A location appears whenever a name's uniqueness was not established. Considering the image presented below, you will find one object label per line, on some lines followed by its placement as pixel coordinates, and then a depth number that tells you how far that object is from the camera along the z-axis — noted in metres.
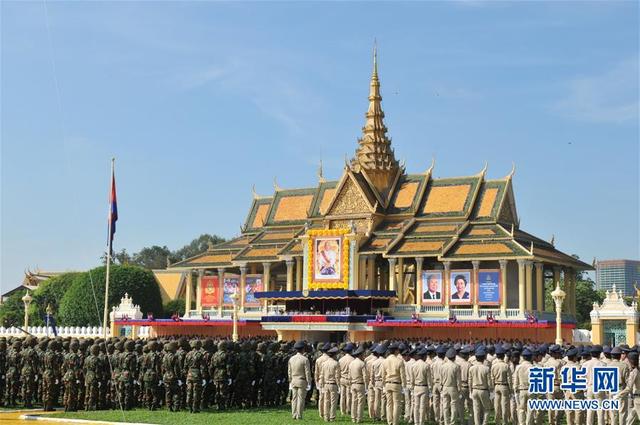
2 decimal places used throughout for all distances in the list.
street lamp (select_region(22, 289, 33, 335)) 39.34
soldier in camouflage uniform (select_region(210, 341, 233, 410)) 18.56
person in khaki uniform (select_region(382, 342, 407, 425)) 16.33
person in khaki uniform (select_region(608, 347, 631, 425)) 14.70
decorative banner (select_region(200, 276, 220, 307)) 54.03
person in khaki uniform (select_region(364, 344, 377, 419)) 17.33
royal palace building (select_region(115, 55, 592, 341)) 44.31
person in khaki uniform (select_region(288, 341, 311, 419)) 17.39
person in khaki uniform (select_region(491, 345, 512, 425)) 15.80
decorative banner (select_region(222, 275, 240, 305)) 53.41
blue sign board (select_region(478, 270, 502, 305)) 44.22
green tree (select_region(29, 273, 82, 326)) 66.81
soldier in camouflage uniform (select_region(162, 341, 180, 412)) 18.64
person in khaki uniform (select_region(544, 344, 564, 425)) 15.83
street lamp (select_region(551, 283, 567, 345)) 31.38
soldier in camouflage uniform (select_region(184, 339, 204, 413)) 18.39
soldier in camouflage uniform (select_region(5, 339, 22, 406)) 20.22
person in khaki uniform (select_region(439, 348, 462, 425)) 15.72
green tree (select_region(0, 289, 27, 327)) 64.44
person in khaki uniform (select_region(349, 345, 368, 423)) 17.02
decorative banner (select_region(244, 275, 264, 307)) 52.51
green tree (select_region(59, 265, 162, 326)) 58.50
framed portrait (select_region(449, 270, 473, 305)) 45.12
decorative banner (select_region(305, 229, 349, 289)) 48.62
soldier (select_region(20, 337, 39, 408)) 19.92
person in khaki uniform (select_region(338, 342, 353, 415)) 17.73
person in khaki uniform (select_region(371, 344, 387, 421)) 17.08
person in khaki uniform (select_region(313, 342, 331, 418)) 17.56
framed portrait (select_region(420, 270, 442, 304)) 45.97
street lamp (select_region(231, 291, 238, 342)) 38.69
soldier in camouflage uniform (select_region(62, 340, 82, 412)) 19.19
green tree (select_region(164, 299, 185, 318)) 64.88
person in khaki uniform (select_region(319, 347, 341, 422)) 17.33
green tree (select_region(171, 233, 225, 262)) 114.97
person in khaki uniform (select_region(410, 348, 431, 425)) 16.03
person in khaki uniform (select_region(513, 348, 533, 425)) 15.47
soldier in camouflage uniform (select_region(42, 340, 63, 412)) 19.52
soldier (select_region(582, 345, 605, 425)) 14.91
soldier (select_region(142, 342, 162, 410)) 18.88
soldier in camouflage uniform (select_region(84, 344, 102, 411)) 19.08
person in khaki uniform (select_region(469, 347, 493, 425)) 15.54
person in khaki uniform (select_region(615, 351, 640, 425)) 14.55
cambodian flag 20.54
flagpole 19.24
